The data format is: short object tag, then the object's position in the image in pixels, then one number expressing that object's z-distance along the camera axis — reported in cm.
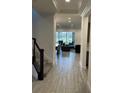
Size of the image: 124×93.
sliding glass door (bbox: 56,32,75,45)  1254
